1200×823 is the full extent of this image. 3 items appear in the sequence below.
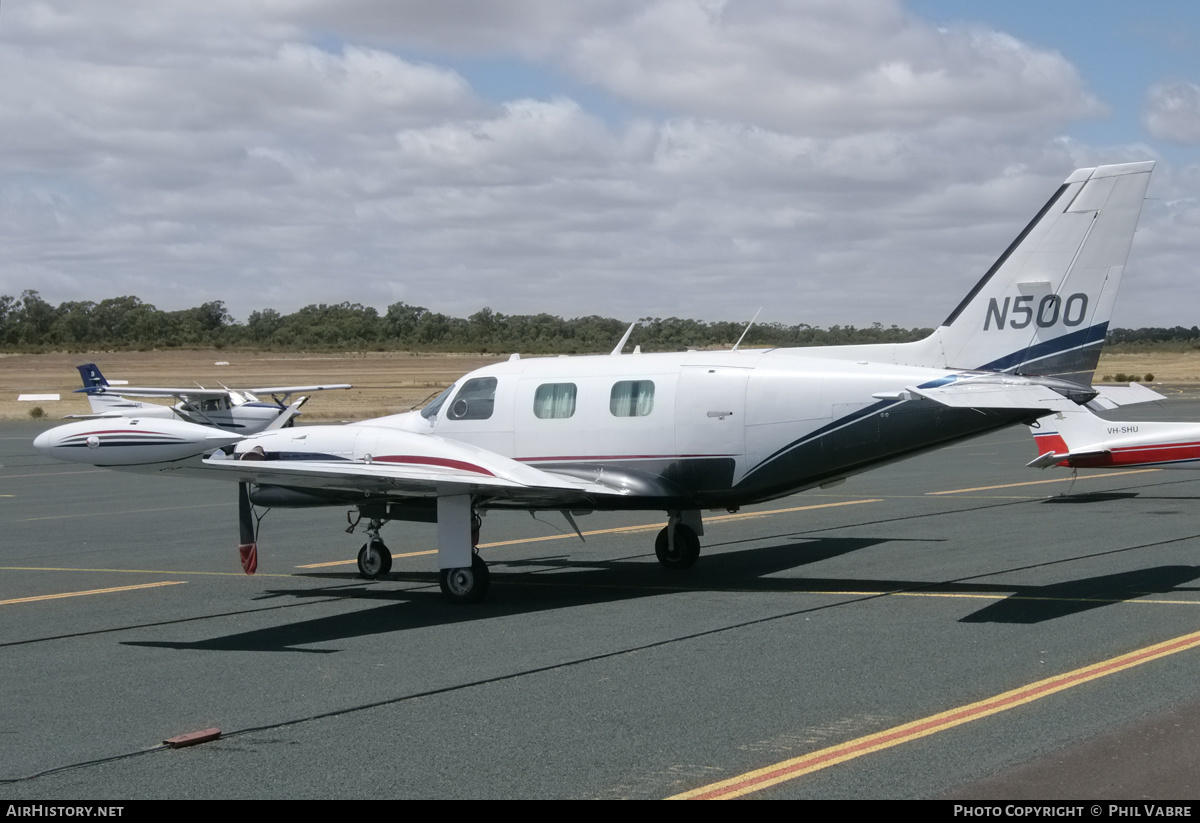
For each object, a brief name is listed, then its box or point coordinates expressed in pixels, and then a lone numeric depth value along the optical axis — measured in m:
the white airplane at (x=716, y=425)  12.95
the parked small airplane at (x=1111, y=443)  21.09
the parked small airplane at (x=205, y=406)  40.75
